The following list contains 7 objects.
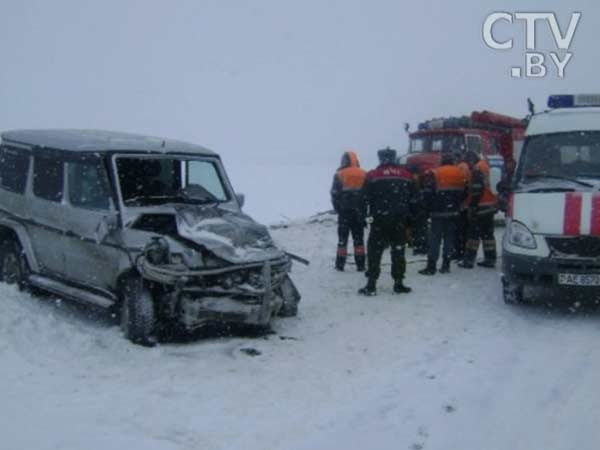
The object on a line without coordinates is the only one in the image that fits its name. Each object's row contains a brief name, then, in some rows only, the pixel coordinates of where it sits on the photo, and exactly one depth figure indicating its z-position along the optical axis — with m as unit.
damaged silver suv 6.30
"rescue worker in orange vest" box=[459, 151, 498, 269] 9.34
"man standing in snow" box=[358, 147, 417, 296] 8.10
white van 6.77
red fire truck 13.61
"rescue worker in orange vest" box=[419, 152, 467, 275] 9.26
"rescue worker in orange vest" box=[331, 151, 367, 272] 9.56
